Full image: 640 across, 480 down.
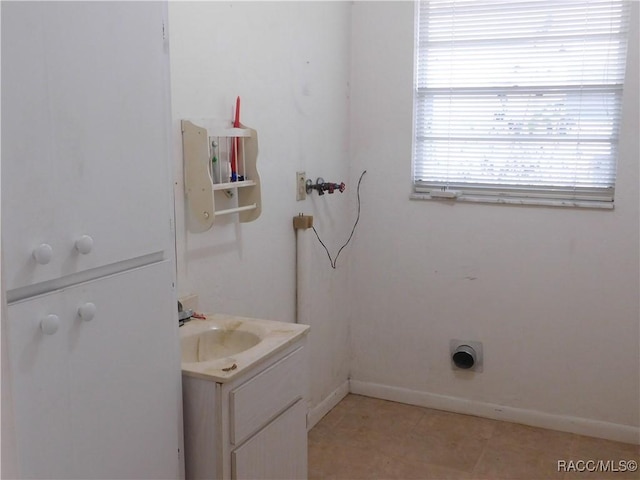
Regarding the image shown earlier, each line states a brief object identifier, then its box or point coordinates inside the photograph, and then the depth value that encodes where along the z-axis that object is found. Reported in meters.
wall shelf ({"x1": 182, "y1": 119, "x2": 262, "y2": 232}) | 2.16
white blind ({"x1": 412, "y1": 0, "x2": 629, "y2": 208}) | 2.93
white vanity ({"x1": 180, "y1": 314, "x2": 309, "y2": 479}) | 1.76
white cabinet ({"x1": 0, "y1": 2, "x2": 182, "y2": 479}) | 1.23
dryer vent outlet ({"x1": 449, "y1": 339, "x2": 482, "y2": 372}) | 3.30
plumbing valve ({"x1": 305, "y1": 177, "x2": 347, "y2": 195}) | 3.01
